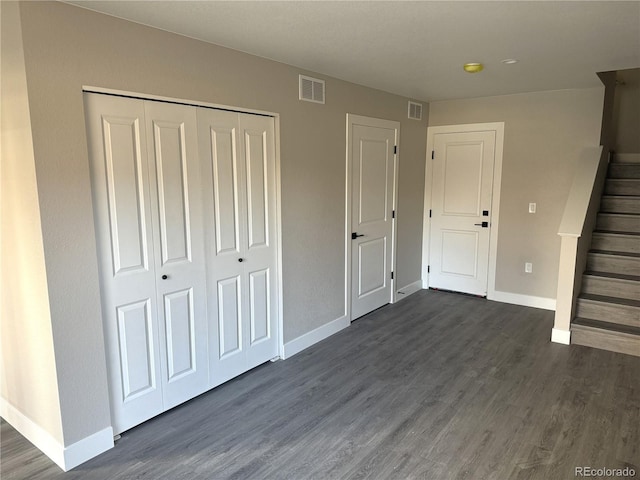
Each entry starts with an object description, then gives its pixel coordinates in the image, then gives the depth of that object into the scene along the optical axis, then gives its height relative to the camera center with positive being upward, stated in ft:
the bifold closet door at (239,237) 9.87 -1.41
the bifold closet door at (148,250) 7.99 -1.41
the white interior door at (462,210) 17.28 -1.30
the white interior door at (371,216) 14.46 -1.32
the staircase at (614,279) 12.76 -3.16
